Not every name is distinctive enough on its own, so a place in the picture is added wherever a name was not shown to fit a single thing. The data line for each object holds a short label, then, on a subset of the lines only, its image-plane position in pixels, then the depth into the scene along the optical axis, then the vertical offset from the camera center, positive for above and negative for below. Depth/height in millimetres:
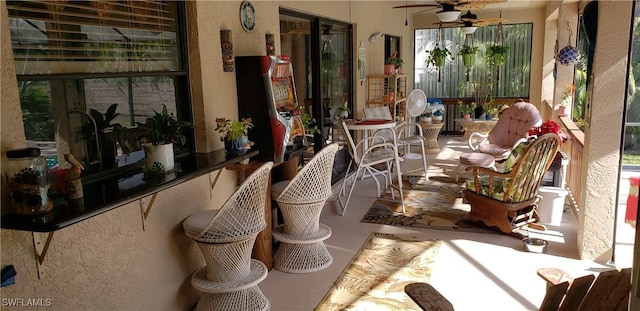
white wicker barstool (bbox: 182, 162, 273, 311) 2656 -927
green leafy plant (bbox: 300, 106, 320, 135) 4173 -332
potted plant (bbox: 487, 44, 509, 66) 8045 +410
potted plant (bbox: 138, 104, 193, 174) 2539 -294
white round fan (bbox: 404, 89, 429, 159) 7574 -369
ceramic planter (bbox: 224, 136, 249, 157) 3158 -407
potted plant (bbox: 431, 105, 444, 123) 8414 -629
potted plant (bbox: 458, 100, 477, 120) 8888 -562
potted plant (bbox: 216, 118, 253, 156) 3143 -336
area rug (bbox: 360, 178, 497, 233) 4527 -1350
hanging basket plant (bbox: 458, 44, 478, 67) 7707 +386
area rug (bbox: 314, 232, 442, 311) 3051 -1399
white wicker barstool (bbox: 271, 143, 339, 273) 3389 -1003
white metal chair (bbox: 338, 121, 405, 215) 4809 -797
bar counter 1744 -467
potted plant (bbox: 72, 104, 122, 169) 2369 -231
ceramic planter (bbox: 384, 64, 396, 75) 6986 +176
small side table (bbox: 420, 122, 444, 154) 8172 -937
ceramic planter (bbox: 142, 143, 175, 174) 2531 -378
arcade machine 3494 -151
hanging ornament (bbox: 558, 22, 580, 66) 5661 +248
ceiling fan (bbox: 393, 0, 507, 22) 4635 +738
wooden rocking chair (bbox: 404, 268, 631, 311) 1428 -723
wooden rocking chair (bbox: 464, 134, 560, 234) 3916 -978
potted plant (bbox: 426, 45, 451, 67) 7934 +391
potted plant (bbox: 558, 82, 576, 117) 5957 -280
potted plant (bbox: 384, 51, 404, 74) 6992 +255
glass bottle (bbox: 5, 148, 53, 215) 1803 -351
